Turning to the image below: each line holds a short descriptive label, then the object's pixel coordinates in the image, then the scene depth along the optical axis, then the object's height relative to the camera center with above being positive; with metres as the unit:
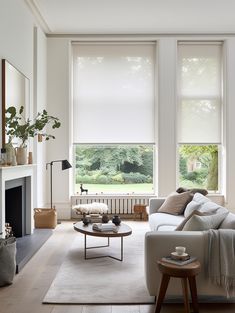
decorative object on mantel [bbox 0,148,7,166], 4.84 -0.06
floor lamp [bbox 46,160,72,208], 7.02 -0.22
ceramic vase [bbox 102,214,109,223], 5.35 -0.89
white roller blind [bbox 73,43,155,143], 7.93 +1.15
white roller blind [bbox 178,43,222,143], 7.92 +1.31
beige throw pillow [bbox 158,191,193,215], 5.82 -0.75
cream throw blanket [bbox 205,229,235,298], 3.36 -0.90
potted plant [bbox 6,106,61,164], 5.01 +0.31
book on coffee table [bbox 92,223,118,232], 4.87 -0.92
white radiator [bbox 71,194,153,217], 7.90 -0.94
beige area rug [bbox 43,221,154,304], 3.60 -1.31
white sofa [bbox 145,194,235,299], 3.45 -0.87
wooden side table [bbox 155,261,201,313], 3.10 -0.96
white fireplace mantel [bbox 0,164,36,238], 4.54 -0.41
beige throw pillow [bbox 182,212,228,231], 3.65 -0.65
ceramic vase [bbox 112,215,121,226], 5.21 -0.89
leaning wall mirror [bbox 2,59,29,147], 4.96 +0.87
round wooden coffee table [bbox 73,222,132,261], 4.73 -0.95
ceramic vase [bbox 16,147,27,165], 5.41 -0.04
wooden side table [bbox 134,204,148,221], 7.57 -1.07
